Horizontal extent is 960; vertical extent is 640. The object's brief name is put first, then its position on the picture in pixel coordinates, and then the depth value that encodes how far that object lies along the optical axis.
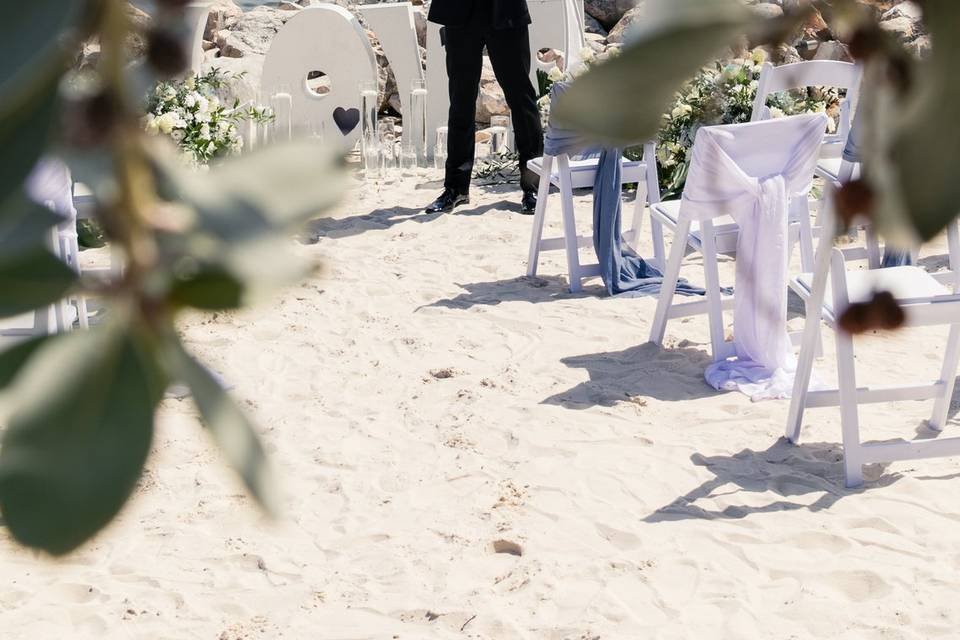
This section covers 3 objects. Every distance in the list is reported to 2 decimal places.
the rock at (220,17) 9.49
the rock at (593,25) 10.72
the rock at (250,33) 9.29
